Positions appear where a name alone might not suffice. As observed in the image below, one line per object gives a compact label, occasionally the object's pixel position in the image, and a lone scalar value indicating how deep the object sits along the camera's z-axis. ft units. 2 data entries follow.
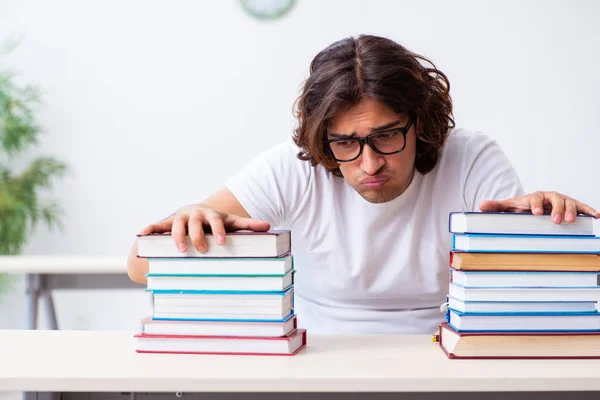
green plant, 13.33
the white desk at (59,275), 8.04
